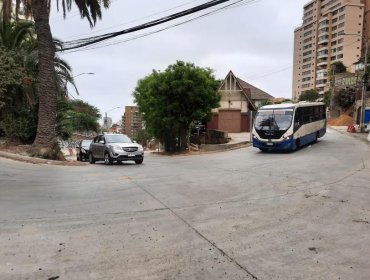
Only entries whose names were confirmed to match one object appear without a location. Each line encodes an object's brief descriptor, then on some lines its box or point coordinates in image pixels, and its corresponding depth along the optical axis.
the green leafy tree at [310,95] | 109.39
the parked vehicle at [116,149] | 21.48
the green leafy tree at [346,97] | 77.62
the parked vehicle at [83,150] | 29.61
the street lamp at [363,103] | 40.31
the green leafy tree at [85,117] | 81.88
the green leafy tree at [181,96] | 32.66
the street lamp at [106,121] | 90.59
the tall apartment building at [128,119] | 156.61
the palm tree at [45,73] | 20.42
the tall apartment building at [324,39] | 129.88
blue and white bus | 24.61
